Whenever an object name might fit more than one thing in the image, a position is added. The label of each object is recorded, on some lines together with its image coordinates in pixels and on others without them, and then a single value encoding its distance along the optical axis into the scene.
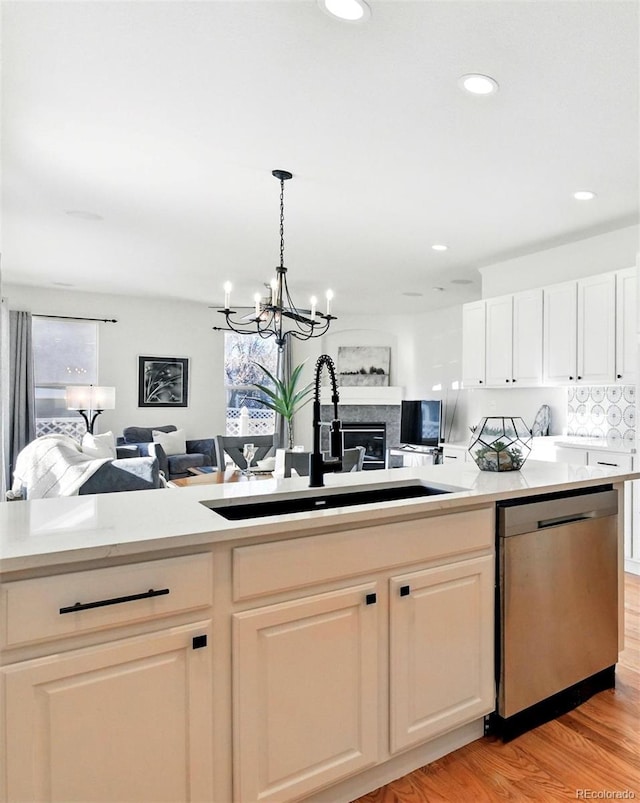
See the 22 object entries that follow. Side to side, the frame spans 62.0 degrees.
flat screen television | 7.18
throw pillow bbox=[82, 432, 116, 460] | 4.88
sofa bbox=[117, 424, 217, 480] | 6.38
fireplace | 8.24
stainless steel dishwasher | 1.93
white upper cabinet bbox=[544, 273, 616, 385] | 4.02
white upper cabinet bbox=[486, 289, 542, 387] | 4.59
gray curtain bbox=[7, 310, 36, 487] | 6.28
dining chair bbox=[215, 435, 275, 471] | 4.43
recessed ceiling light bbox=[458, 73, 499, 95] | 2.18
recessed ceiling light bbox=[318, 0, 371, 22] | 1.78
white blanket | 3.38
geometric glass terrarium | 2.38
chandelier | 3.58
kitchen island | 1.17
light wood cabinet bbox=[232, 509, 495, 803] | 1.42
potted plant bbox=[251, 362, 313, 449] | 3.98
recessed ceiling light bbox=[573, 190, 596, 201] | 3.37
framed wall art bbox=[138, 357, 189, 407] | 7.26
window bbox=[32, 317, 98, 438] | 6.69
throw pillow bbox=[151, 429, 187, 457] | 6.66
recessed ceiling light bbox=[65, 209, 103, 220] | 3.88
